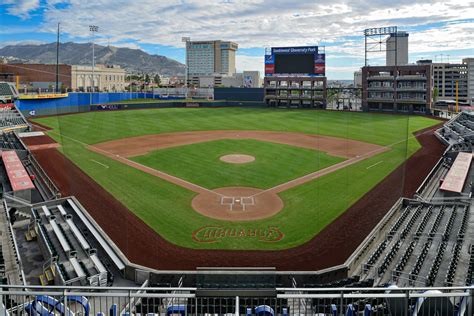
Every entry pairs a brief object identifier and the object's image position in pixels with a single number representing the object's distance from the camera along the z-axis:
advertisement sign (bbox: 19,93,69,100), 66.38
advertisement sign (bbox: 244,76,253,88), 158.10
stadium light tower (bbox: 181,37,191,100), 99.00
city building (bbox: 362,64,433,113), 75.12
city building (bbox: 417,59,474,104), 136.00
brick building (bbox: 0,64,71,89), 91.00
